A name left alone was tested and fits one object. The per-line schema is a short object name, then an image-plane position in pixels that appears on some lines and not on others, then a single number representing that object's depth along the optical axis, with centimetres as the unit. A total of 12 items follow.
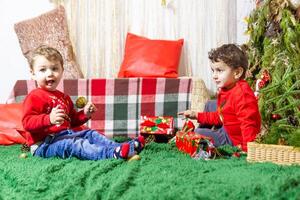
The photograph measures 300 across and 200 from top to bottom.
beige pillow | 301
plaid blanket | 287
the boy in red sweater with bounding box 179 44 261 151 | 210
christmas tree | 236
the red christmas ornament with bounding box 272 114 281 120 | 230
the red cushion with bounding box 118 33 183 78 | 295
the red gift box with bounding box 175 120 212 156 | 188
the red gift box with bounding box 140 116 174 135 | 246
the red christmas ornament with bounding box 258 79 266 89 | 265
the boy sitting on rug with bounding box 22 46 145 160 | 184
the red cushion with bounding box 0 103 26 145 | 259
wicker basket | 161
